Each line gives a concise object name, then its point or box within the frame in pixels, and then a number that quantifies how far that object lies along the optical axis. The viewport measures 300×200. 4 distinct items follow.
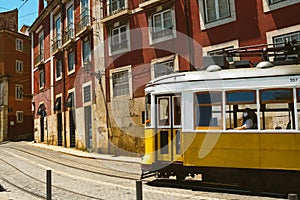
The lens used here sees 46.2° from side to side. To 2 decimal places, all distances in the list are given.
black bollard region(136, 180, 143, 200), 5.23
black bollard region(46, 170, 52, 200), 7.74
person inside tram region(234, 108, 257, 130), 8.98
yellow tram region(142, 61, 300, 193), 8.62
